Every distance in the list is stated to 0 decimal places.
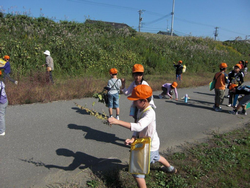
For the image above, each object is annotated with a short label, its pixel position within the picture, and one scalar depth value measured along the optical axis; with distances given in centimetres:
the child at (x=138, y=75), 360
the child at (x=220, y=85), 732
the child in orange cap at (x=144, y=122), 248
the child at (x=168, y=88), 871
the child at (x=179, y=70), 1374
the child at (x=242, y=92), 696
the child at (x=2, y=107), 436
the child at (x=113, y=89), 546
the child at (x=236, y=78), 824
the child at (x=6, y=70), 897
